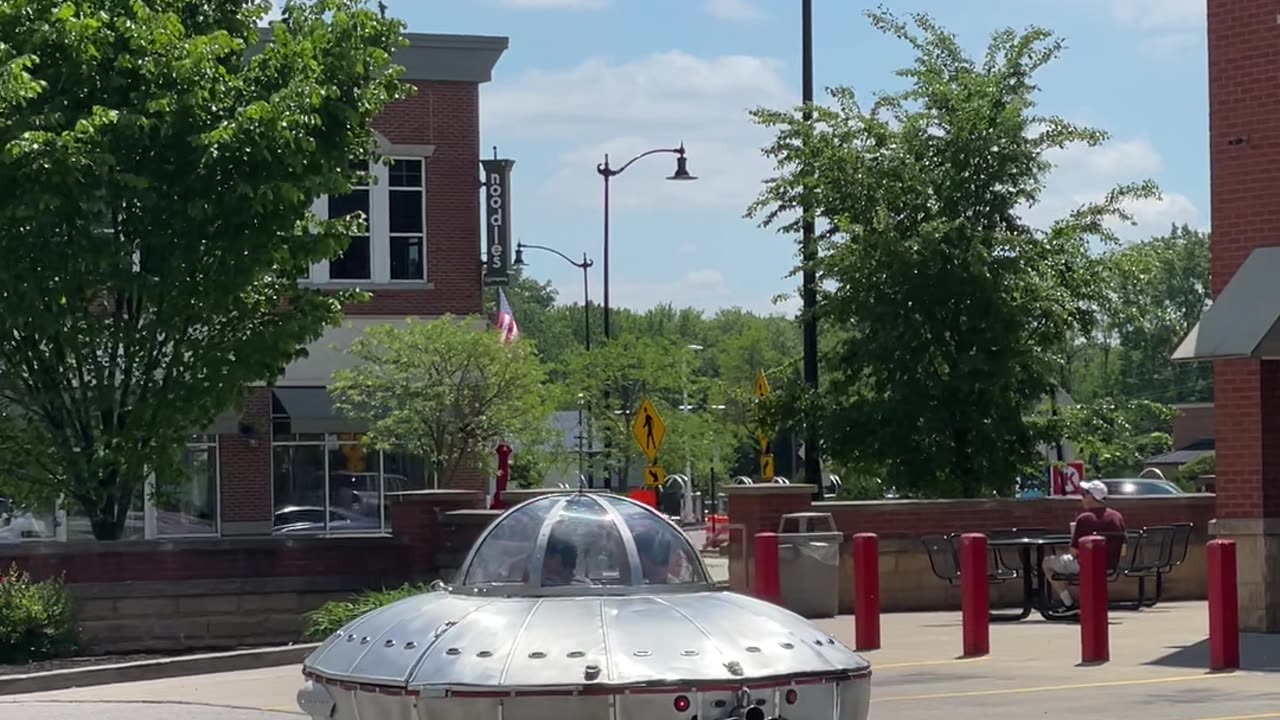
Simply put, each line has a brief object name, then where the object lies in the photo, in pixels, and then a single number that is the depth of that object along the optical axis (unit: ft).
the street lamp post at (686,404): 237.25
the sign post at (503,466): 107.24
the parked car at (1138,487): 132.36
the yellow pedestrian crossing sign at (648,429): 116.26
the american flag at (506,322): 135.21
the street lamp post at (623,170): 172.14
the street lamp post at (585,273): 199.52
